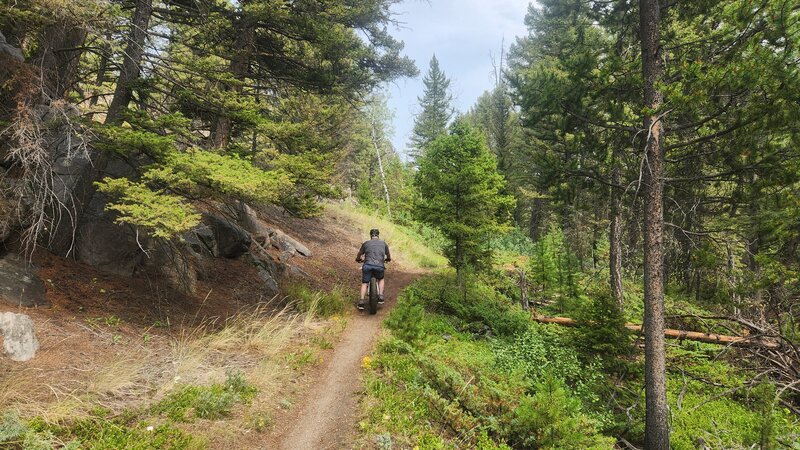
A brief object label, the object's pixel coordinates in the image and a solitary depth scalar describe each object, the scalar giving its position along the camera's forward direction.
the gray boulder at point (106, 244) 7.51
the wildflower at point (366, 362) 7.23
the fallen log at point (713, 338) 8.35
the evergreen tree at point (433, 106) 48.19
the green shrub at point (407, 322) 8.29
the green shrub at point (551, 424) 4.92
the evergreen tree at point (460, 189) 12.28
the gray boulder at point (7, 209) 6.23
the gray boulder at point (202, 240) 9.63
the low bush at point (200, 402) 4.87
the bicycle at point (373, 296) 10.38
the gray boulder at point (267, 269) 10.40
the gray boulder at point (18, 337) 4.89
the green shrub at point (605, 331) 8.65
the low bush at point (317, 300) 9.75
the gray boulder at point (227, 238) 10.53
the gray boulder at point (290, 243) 14.34
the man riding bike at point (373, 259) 10.45
